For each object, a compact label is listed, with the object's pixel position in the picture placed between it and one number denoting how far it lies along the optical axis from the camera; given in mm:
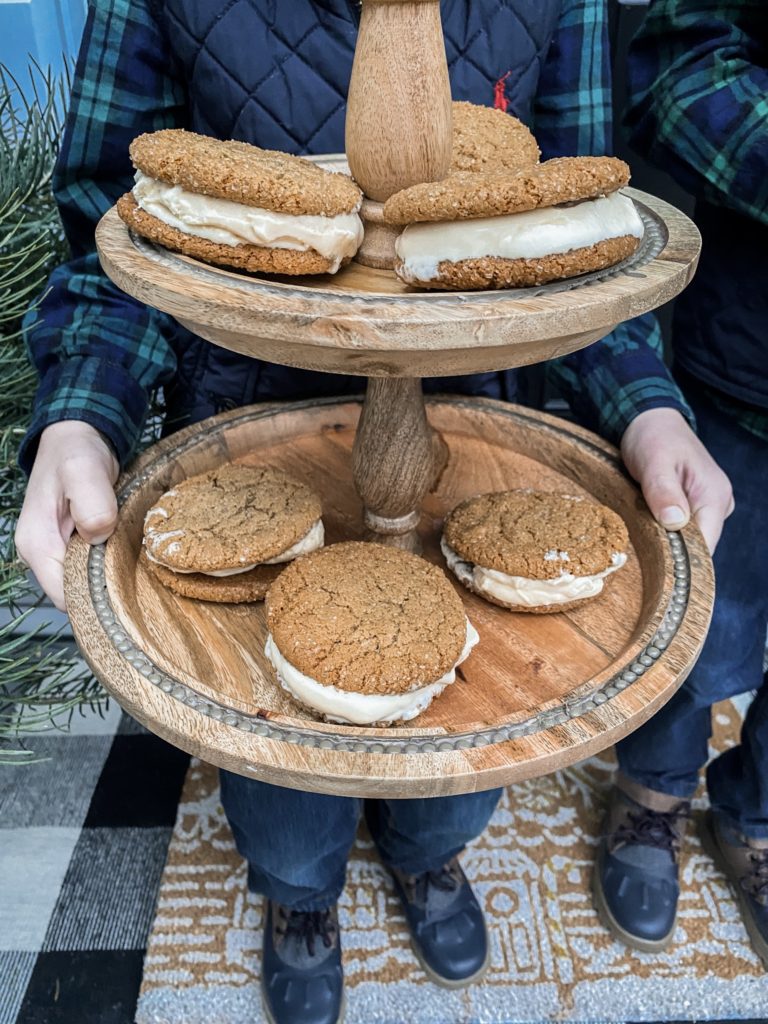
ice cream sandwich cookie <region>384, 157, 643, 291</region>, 540
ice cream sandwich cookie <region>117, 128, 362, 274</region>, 573
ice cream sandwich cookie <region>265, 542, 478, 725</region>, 646
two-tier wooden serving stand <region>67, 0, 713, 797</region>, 514
